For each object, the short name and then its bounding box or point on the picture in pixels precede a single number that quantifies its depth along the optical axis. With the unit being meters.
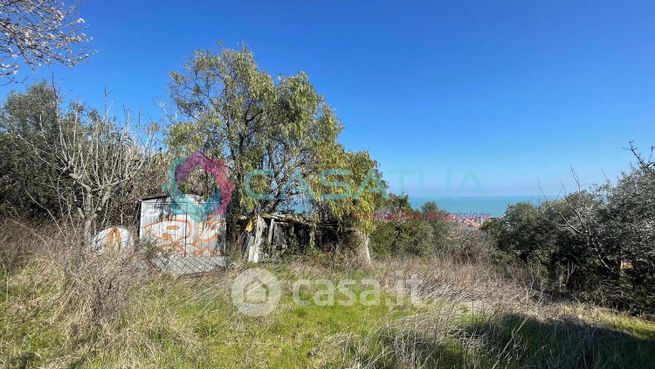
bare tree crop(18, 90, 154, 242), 8.62
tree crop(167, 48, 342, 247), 9.80
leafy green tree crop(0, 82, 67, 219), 9.59
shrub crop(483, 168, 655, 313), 7.49
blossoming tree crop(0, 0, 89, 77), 4.26
